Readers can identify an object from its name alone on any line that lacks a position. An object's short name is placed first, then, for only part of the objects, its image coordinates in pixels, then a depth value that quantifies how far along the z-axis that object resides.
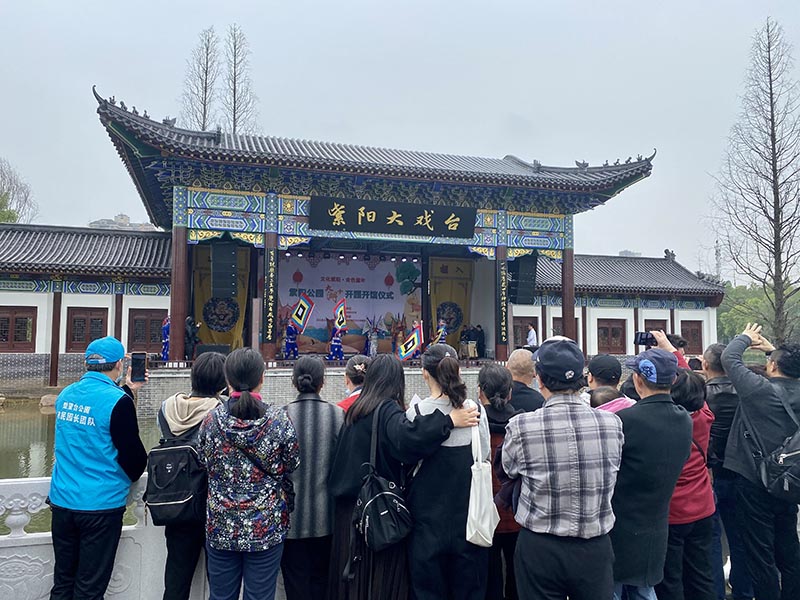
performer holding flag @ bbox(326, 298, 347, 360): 12.42
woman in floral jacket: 2.32
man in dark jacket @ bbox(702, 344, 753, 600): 3.21
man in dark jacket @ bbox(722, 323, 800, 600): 2.83
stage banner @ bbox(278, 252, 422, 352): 15.61
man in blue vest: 2.53
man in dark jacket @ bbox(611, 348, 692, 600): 2.32
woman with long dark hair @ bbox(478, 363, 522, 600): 2.64
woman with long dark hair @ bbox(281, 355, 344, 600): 2.62
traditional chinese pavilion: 11.69
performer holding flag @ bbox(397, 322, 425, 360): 12.86
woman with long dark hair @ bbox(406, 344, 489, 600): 2.34
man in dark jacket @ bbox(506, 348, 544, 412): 2.88
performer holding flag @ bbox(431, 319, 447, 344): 14.07
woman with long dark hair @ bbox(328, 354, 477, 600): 2.31
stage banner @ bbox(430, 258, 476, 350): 16.62
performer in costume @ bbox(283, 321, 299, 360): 13.84
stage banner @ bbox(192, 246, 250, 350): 14.45
